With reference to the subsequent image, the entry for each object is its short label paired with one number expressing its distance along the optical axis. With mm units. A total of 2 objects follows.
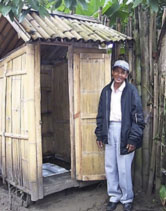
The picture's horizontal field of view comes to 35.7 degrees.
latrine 3672
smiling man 3463
